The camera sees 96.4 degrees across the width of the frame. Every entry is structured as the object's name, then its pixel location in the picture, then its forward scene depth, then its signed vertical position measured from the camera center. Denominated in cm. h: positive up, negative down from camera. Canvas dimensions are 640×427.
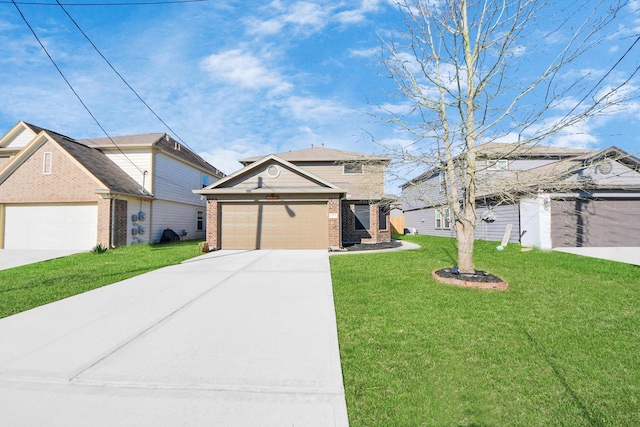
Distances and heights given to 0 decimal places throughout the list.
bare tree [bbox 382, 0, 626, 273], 649 +251
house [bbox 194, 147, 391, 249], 1331 +61
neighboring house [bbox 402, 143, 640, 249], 1259 +29
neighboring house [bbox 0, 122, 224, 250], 1414 +109
